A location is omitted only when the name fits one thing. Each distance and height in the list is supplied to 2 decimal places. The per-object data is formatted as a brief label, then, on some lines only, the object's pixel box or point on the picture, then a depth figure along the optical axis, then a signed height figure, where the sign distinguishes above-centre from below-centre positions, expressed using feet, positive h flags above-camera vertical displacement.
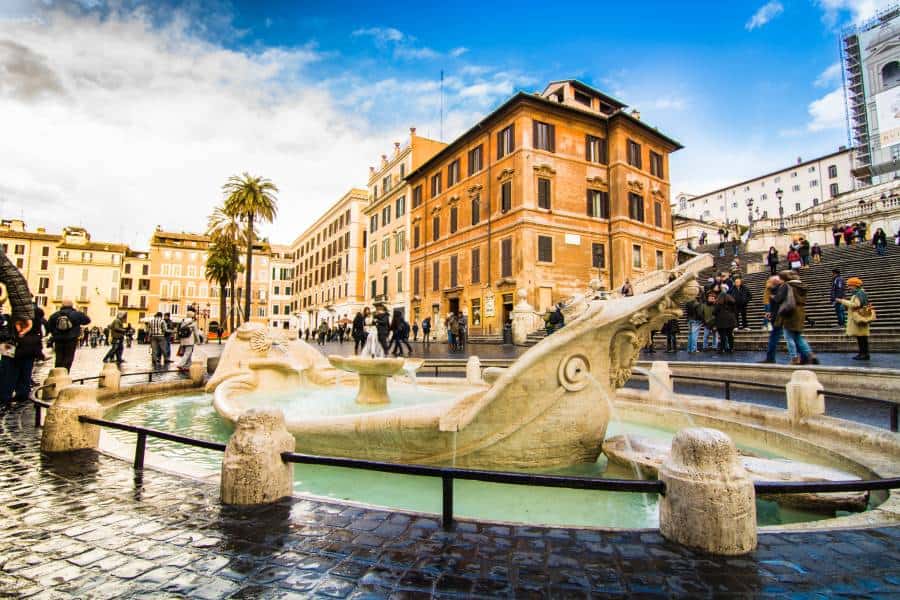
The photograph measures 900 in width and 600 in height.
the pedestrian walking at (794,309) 26.60 +1.68
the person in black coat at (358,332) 61.82 +1.13
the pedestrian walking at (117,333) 44.46 +0.83
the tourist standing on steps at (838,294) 44.32 +4.46
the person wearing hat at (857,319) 28.76 +1.17
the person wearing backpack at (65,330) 28.60 +0.76
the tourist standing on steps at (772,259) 69.15 +12.09
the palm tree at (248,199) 114.62 +36.44
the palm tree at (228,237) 127.34 +29.99
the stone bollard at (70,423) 14.66 -2.68
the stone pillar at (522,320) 72.64 +3.10
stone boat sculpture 13.32 -2.08
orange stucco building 91.20 +29.67
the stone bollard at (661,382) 20.49 -2.09
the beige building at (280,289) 254.27 +29.54
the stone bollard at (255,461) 10.06 -2.76
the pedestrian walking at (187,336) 41.93 +0.47
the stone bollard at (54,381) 20.74 -1.84
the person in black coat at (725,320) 40.01 +1.59
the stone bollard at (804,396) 14.98 -1.99
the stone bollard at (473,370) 29.76 -2.09
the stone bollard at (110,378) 26.86 -2.21
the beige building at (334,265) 162.81 +30.93
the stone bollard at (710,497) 7.68 -2.77
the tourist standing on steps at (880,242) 69.21 +14.82
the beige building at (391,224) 132.05 +37.10
